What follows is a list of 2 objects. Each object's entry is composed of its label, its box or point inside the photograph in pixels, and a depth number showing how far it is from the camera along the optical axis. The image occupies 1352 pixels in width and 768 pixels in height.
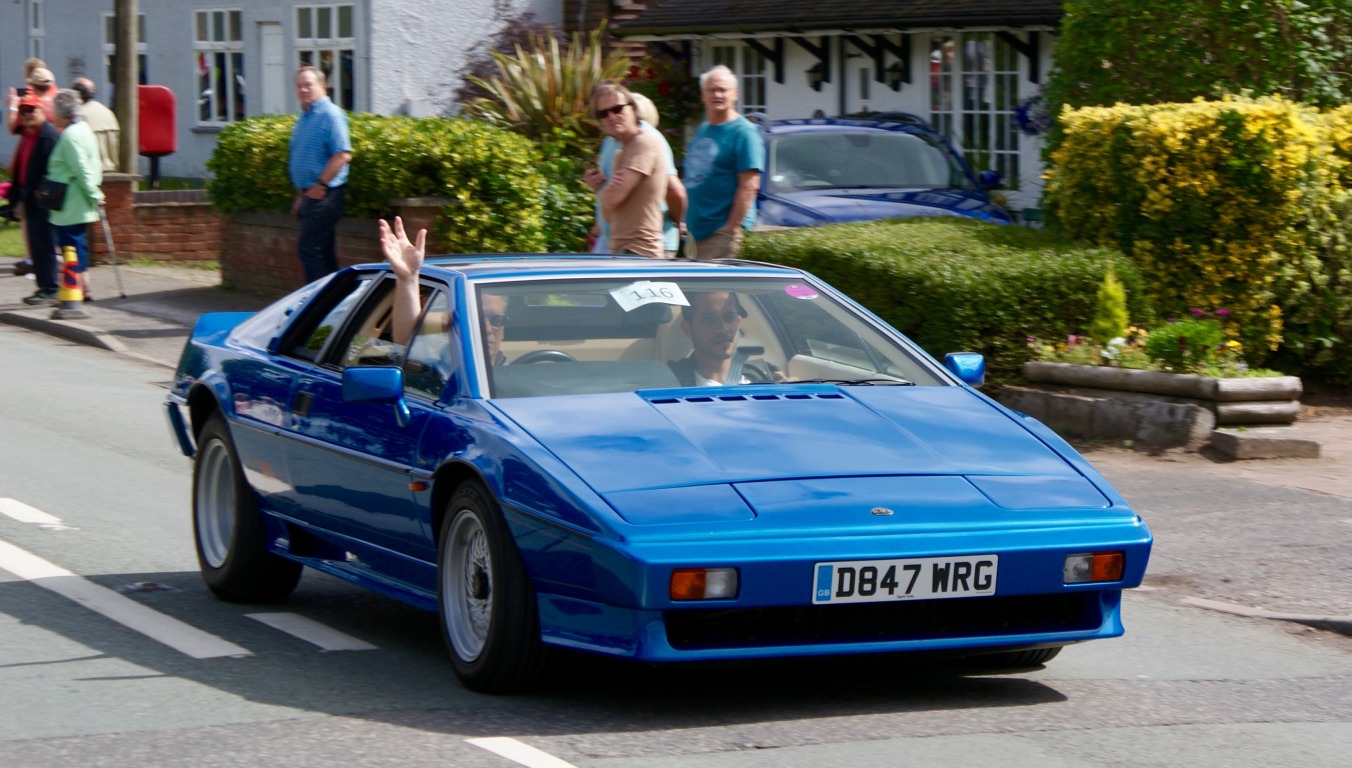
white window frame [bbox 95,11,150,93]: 33.81
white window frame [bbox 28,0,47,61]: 36.59
